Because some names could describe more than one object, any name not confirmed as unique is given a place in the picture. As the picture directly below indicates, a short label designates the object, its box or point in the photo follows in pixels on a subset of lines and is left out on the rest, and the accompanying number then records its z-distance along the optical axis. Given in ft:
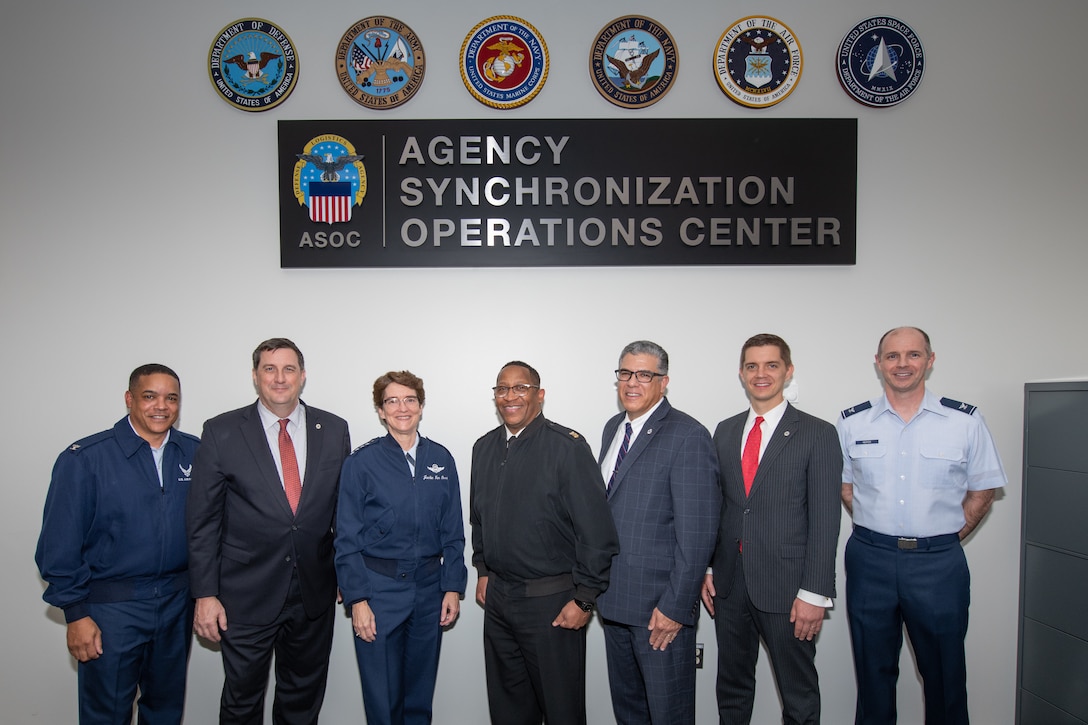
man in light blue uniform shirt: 8.28
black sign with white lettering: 10.20
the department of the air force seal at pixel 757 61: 10.18
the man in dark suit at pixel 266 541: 7.89
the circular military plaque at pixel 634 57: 10.19
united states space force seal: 10.18
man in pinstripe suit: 7.64
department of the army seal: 10.17
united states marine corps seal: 10.19
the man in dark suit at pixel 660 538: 7.40
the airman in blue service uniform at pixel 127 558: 7.64
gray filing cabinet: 8.96
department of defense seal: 10.17
